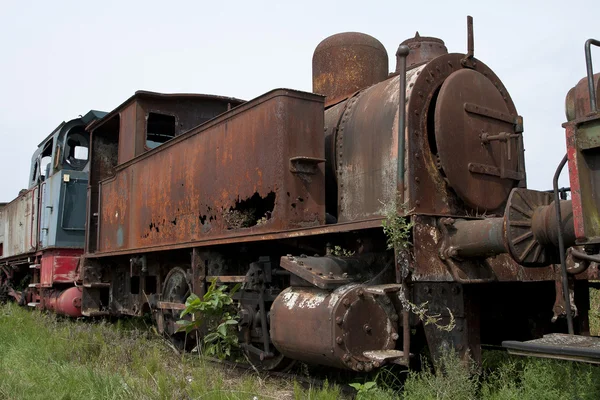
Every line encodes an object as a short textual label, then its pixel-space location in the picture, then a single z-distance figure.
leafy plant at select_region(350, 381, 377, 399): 3.78
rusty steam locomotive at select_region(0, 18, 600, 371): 3.77
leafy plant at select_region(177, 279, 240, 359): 5.29
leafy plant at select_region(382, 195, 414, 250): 3.80
